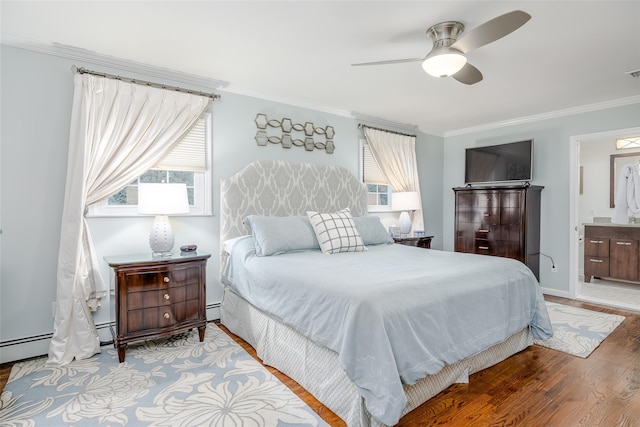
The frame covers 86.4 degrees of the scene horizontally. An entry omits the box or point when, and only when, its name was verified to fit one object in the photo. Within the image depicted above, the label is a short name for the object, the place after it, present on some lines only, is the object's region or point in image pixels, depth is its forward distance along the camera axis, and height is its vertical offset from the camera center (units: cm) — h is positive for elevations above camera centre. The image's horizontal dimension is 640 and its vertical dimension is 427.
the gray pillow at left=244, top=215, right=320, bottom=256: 298 -22
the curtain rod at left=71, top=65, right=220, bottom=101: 278 +115
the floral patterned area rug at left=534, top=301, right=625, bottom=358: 290 -115
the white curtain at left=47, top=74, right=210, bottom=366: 265 +39
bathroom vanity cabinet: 491 -62
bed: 172 -61
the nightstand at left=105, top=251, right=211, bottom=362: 257 -69
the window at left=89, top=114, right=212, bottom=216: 312 +36
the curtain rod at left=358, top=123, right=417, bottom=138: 473 +117
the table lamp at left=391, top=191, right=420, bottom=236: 485 +8
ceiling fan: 200 +107
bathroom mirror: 541 +70
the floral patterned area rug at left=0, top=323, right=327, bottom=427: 190 -116
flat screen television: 475 +70
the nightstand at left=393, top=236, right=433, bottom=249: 456 -43
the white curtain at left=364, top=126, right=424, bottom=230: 488 +77
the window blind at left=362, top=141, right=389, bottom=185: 486 +58
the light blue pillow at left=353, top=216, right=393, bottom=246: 364 -23
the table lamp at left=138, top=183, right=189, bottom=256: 278 +2
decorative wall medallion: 384 +92
